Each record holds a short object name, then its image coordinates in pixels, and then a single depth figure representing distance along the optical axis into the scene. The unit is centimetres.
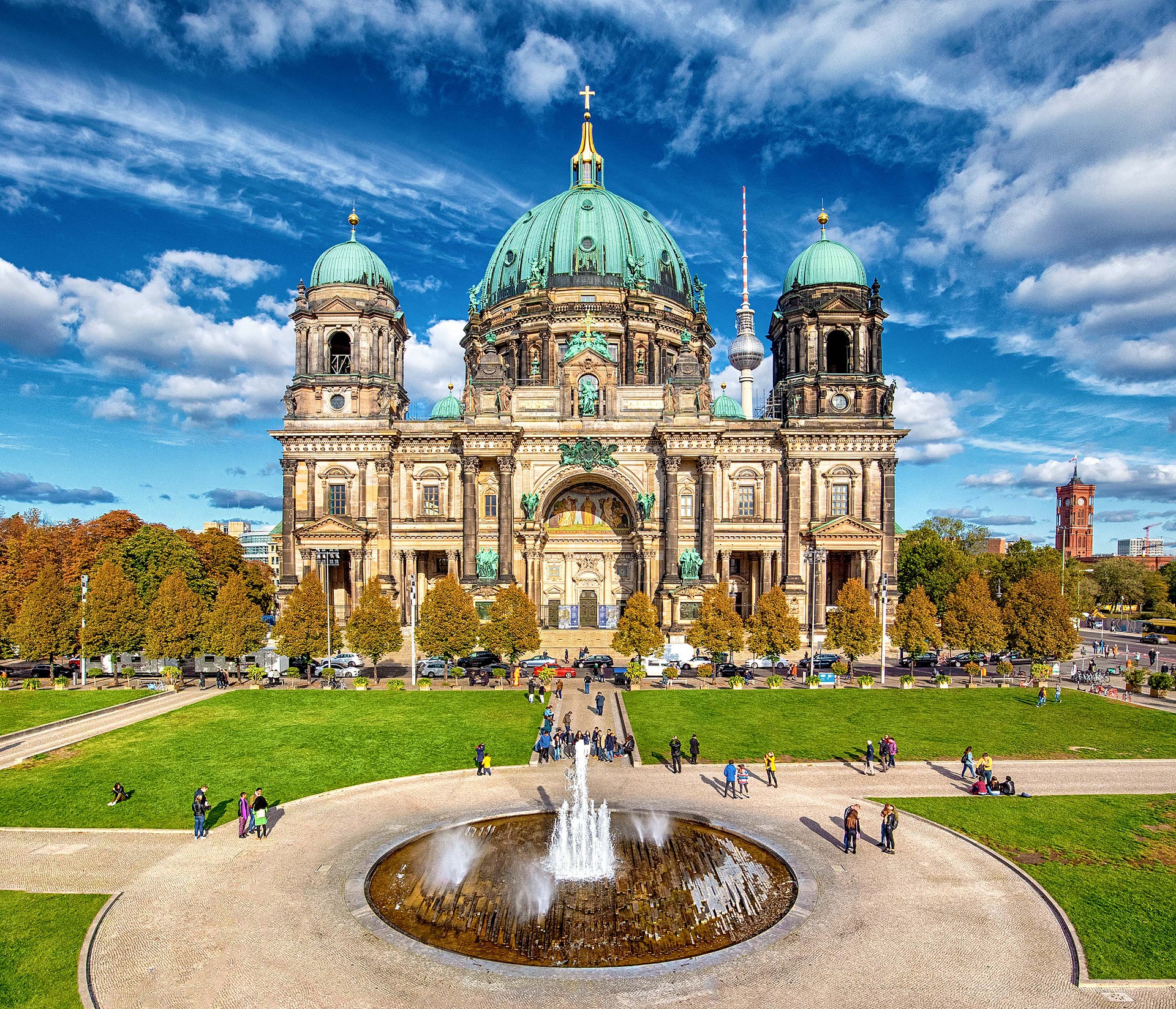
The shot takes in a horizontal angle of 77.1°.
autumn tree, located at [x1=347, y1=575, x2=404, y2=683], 4950
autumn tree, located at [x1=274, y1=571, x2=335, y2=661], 4953
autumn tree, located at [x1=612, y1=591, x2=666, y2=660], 5066
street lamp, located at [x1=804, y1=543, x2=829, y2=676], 6213
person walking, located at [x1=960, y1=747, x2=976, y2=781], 2992
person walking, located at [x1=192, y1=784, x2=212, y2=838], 2383
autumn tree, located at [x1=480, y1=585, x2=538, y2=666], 5066
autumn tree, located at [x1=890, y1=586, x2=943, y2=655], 5088
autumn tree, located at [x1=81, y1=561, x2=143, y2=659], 4797
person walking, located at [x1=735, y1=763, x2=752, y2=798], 2812
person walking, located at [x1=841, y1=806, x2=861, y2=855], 2248
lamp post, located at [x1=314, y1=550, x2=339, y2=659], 6397
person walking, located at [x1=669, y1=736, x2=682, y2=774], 3102
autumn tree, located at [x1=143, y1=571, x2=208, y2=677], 4722
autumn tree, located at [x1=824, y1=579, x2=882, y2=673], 5078
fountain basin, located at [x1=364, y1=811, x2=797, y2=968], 1762
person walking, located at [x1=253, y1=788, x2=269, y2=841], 2375
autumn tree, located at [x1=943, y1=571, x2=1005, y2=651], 4988
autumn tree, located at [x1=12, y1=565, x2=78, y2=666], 4791
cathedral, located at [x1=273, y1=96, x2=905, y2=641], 6719
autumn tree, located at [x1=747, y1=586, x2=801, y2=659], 5053
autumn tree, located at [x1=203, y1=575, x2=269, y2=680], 4847
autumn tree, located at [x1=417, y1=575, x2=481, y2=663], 4950
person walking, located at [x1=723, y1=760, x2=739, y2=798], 2816
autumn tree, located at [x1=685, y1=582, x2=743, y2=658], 5081
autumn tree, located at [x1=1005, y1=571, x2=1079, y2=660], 4953
